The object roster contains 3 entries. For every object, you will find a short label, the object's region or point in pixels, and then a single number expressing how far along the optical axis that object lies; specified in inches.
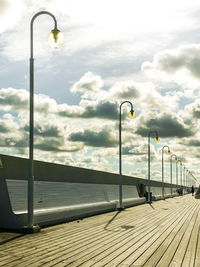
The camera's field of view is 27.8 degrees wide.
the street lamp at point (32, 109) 512.1
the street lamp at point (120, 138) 920.9
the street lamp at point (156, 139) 1352.4
